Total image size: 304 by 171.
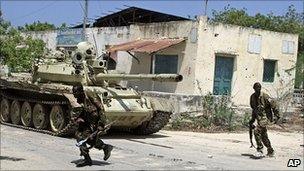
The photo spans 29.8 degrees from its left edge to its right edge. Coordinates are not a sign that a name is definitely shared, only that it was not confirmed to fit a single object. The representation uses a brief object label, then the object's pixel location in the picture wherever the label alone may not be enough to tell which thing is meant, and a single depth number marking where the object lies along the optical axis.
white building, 20.83
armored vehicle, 13.76
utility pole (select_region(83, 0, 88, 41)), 28.27
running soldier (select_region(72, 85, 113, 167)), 9.61
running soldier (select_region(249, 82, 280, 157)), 11.38
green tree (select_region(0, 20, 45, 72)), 28.75
